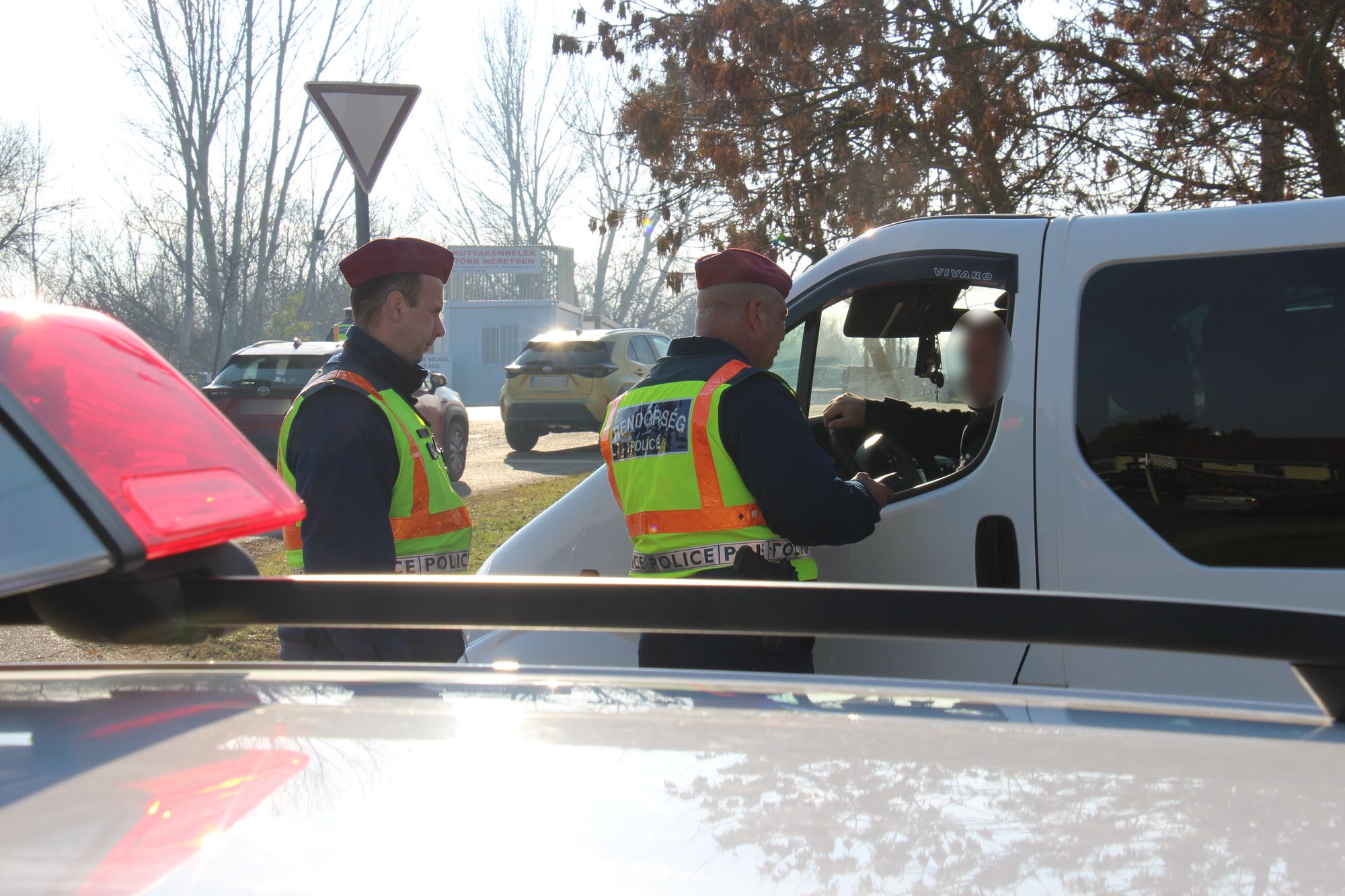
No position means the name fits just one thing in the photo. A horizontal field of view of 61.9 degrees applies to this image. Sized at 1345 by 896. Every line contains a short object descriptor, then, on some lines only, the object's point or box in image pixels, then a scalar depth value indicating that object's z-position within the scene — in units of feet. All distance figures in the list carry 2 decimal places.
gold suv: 48.19
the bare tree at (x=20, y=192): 110.83
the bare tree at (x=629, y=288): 172.65
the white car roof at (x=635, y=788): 3.16
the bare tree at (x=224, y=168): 91.86
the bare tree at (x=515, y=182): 152.66
